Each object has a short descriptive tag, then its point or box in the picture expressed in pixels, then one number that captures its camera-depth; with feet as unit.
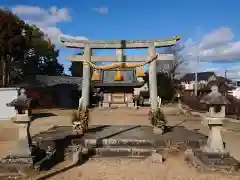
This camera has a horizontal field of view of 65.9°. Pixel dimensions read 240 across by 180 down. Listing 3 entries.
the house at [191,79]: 149.50
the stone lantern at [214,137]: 17.15
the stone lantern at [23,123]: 17.00
